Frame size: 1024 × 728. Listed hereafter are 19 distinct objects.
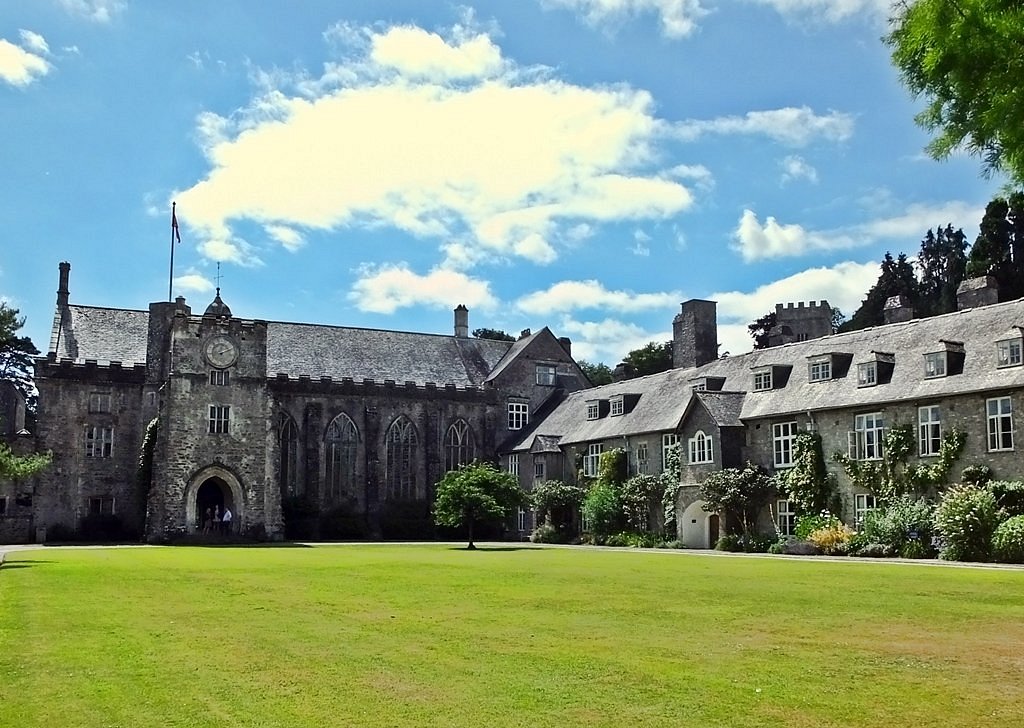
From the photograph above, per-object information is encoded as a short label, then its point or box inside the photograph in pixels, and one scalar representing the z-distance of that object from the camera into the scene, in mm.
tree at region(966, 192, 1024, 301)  63438
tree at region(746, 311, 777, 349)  80688
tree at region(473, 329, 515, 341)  100125
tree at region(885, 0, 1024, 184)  8430
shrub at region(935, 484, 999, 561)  30141
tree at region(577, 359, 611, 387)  93938
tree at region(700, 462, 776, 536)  40375
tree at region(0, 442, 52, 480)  29344
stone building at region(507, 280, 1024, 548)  33312
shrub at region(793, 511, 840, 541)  37125
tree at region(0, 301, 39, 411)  72750
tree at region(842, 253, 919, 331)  74312
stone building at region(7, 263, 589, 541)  49438
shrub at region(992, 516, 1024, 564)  28584
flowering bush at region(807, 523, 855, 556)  35156
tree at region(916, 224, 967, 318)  73150
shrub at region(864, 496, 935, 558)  32750
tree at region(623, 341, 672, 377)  81250
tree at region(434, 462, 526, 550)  40438
